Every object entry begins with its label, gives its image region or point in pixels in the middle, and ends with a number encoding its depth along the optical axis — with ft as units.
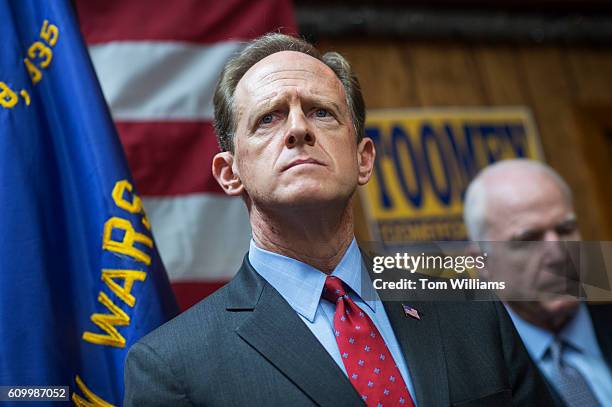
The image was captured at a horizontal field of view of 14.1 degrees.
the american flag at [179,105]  10.54
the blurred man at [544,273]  9.02
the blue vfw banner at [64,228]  9.19
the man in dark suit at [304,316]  8.39
